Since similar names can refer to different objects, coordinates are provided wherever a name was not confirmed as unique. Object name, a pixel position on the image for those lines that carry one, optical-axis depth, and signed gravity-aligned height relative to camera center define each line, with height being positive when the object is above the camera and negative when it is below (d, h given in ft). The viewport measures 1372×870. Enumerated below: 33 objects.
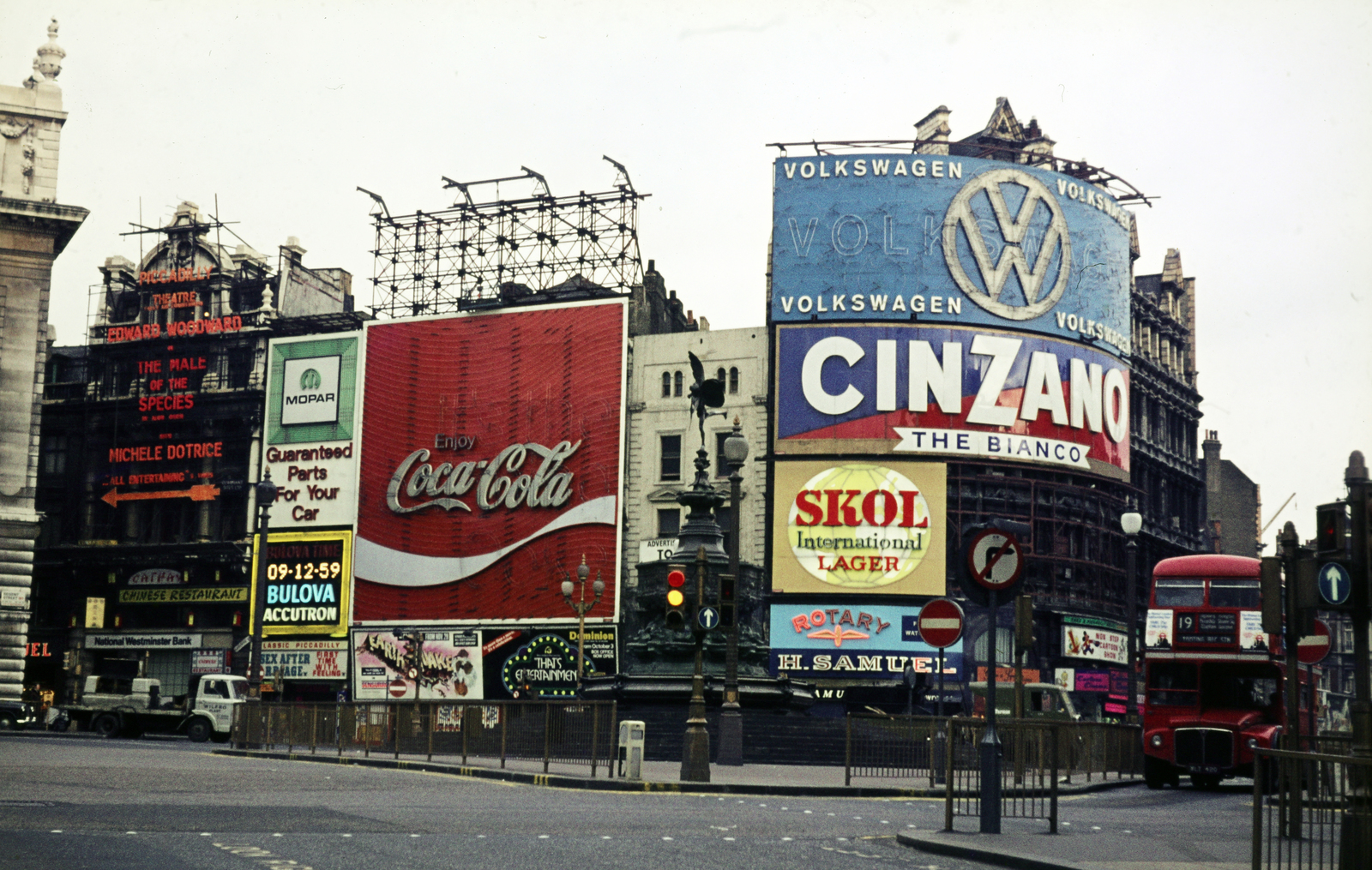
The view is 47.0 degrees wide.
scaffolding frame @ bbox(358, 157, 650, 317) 226.38 +57.90
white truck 156.46 -6.99
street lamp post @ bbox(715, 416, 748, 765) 85.97 -0.87
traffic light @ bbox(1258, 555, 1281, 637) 51.85 +2.44
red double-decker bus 96.17 -0.26
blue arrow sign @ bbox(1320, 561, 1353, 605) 38.99 +2.25
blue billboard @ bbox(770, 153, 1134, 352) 208.54 +55.51
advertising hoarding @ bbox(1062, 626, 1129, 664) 213.25 +3.15
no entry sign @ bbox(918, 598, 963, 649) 60.59 +1.55
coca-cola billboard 213.87 +25.79
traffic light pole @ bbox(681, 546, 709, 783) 77.92 -4.13
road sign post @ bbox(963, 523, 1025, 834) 51.24 +2.71
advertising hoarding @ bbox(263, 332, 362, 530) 228.22 +31.11
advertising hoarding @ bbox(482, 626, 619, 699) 207.31 -1.10
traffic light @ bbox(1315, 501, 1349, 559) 41.06 +3.77
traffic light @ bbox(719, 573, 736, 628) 81.30 +2.82
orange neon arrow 231.30 +21.22
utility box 78.54 -4.68
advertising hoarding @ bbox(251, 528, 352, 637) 226.17 +8.68
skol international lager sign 202.90 +16.87
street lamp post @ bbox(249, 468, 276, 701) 121.39 +4.29
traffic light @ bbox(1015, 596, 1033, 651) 77.30 +2.16
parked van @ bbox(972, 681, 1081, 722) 127.65 -2.98
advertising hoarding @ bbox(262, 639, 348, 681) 224.12 -2.28
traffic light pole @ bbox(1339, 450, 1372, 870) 37.78 +1.66
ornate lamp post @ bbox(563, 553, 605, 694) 143.89 +6.38
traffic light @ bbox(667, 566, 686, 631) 76.28 +2.64
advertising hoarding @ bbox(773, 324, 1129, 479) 205.77 +35.19
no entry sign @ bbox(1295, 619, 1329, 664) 68.44 +1.08
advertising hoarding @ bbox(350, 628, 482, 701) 215.31 -2.58
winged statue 99.04 +16.53
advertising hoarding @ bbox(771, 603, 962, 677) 198.70 +1.97
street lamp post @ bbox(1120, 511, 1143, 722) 118.83 +5.59
